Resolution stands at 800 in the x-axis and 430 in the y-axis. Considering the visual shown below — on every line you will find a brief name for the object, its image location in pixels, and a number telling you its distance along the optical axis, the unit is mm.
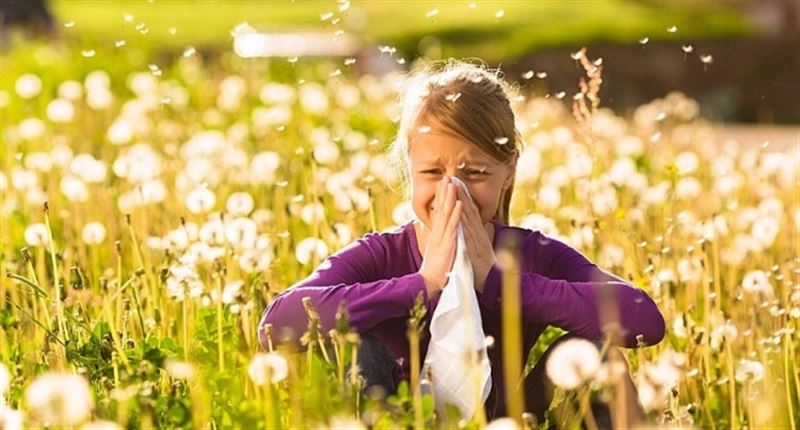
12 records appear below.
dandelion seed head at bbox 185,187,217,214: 7268
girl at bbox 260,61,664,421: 5396
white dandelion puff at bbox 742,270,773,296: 6735
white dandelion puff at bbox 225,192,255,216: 7391
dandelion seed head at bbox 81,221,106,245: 7748
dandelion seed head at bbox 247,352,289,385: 4444
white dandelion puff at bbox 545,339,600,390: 4060
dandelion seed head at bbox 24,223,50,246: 6828
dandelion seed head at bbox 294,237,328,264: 7075
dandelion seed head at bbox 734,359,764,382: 5437
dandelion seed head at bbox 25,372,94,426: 3651
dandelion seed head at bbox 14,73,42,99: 13711
